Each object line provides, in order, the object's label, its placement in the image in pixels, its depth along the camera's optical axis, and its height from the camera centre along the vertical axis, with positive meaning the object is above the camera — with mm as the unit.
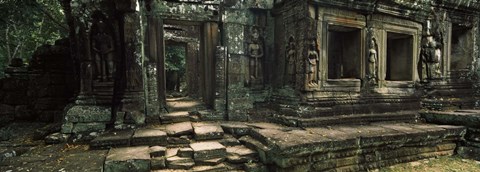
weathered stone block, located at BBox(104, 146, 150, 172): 3354 -1101
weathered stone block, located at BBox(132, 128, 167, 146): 4180 -987
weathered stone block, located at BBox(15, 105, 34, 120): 6027 -754
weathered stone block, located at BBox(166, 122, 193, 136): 4570 -941
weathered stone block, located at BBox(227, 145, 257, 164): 3947 -1233
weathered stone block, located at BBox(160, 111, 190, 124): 5301 -817
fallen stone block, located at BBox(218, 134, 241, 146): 4475 -1124
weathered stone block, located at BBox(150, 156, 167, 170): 3549 -1191
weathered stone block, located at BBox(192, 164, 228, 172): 3676 -1312
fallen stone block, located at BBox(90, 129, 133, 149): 4062 -999
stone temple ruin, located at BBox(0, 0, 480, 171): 4191 -225
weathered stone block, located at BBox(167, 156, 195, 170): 3646 -1228
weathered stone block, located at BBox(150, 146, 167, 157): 3797 -1094
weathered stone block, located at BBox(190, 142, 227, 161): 3867 -1127
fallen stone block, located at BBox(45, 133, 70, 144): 4383 -1009
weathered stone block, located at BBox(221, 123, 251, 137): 4941 -1014
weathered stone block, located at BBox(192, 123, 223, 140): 4533 -978
